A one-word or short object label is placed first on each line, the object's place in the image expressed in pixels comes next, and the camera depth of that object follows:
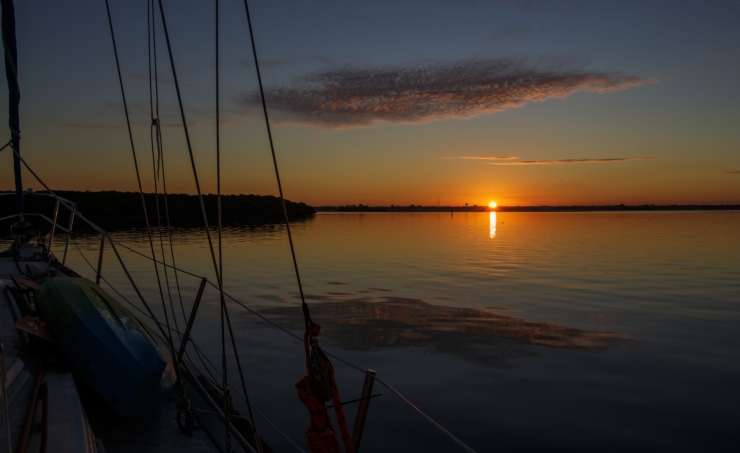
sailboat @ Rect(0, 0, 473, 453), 3.40
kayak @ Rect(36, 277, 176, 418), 4.53
